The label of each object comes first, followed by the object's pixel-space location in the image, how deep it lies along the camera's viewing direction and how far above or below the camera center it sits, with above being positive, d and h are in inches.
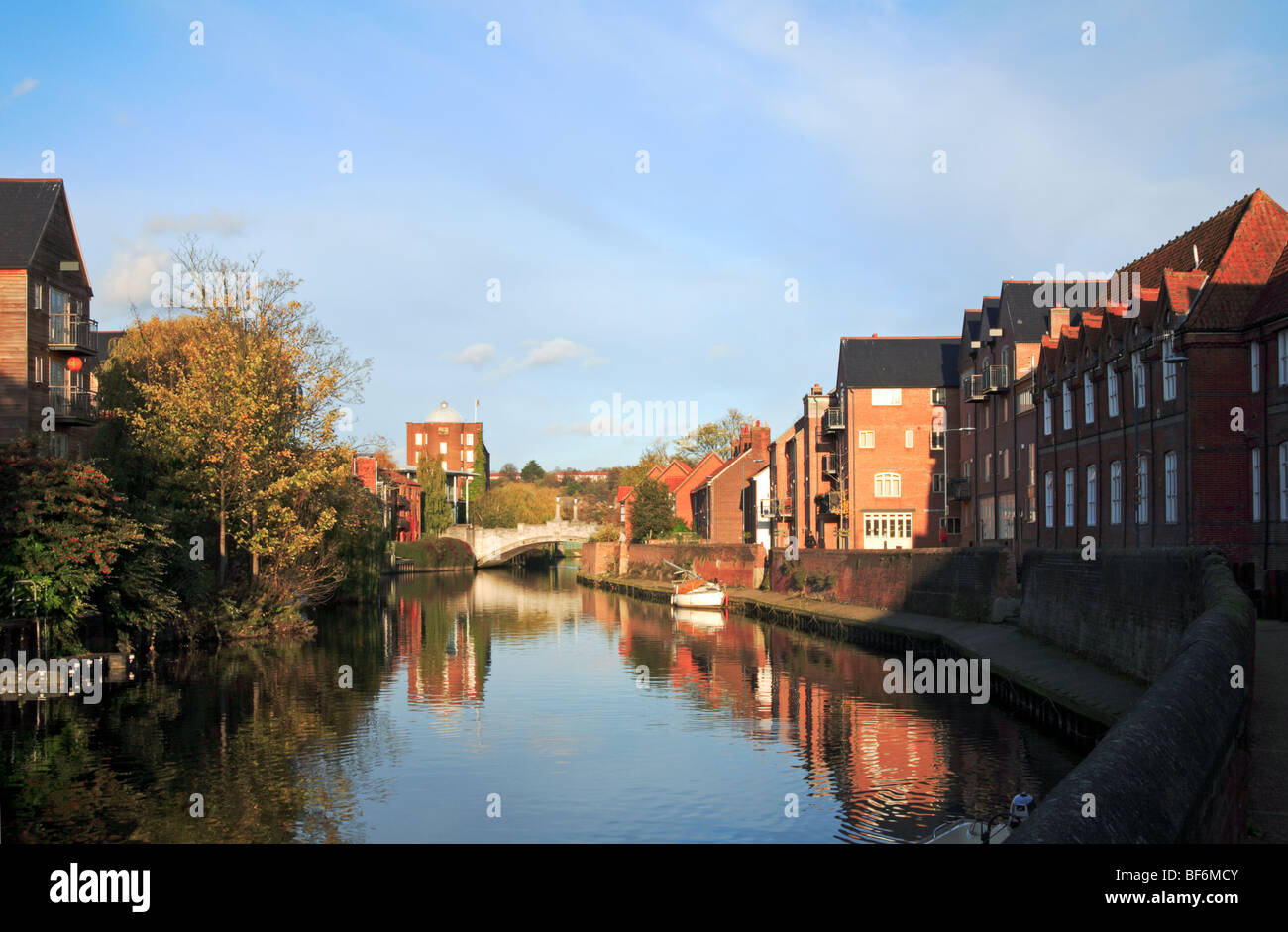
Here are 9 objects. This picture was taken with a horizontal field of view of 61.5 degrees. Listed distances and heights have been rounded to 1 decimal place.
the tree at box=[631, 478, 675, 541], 3550.7 -67.5
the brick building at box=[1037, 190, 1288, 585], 1066.7 +100.3
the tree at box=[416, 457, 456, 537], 4443.9 -42.2
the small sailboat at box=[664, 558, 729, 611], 2389.3 -235.9
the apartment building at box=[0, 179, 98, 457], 1480.1 +244.2
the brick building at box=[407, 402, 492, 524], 6417.3 +318.2
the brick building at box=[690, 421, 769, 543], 3472.0 -2.6
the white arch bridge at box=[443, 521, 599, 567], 4254.4 -178.8
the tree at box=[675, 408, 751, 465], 4576.8 +232.4
